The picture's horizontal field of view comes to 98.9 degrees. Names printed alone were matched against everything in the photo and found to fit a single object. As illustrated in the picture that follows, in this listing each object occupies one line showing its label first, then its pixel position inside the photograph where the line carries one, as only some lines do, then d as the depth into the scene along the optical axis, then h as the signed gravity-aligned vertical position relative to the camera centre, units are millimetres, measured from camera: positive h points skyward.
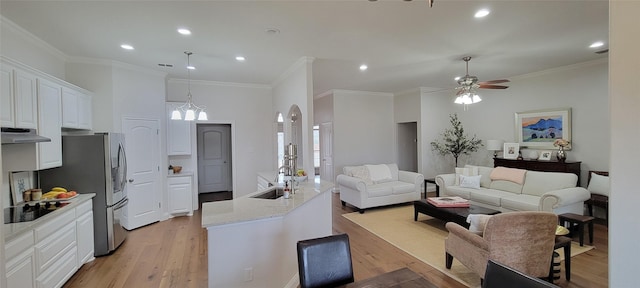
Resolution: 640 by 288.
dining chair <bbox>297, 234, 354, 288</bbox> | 1628 -744
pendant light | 4113 +709
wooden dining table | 1551 -822
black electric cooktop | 2467 -638
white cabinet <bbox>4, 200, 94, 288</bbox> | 2178 -985
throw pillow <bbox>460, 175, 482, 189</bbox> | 5471 -868
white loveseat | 5496 -982
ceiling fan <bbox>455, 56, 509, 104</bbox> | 4426 +845
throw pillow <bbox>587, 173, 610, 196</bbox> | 4504 -802
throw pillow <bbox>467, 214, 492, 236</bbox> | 2803 -873
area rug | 3127 -1465
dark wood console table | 4977 -538
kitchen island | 2279 -874
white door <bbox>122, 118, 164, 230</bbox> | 4527 -470
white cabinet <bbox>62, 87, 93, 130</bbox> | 3500 +497
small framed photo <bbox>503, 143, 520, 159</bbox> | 5820 -259
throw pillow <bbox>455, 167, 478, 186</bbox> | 5723 -701
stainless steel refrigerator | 3500 -399
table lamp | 6062 -148
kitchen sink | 3385 -648
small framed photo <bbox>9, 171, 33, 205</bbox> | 2981 -435
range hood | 2389 +94
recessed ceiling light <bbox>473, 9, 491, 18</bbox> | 2788 +1307
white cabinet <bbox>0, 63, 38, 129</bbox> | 2484 +461
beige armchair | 2480 -965
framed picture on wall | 5320 +216
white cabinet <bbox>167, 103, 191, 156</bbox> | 5379 +153
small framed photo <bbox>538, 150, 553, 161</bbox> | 5377 -348
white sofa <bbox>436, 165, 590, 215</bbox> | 4062 -952
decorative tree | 6961 -100
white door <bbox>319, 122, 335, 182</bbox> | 7535 -290
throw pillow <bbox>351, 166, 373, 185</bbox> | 5941 -729
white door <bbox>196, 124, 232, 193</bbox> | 7547 -407
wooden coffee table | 3971 -1118
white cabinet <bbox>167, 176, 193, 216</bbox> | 5266 -988
